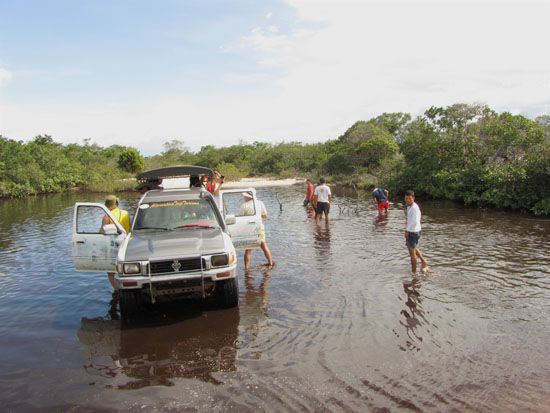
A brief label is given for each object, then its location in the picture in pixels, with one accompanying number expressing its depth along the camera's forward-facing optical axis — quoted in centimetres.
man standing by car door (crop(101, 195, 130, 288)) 786
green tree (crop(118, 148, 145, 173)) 5528
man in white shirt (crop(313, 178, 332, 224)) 1564
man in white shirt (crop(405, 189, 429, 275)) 888
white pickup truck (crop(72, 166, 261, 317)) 628
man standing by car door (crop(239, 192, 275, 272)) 892
